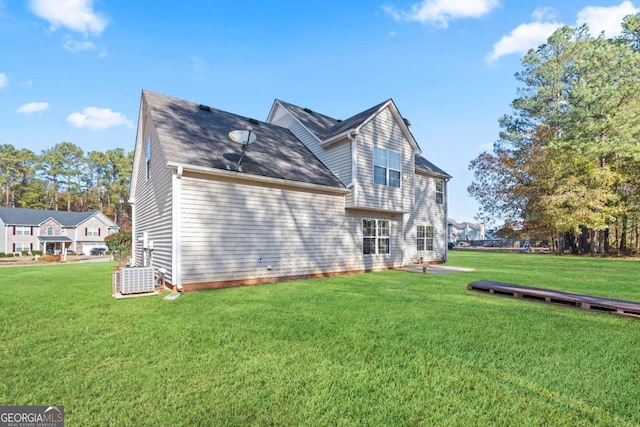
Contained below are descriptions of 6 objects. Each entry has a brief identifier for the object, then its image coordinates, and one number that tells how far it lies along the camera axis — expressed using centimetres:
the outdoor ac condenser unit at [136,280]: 691
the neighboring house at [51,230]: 3725
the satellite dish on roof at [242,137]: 841
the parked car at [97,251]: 4262
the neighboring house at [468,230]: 7247
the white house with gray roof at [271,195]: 793
